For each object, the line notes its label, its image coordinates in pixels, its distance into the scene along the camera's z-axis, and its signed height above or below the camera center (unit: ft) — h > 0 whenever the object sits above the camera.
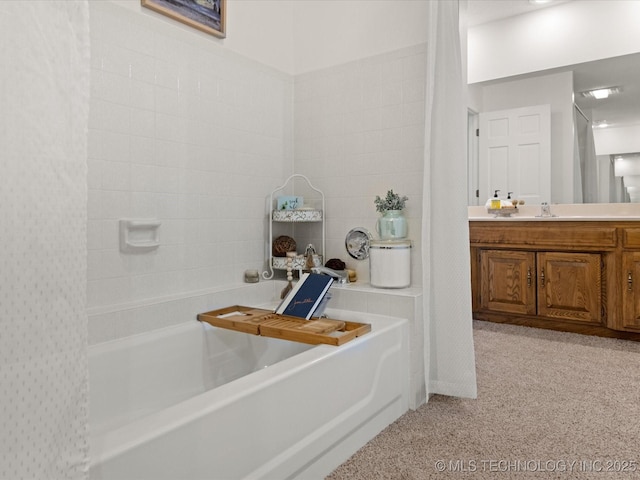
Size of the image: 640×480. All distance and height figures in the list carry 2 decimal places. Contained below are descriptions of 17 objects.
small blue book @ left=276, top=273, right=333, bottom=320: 6.94 -0.79
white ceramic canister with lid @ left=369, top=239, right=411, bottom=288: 7.37 -0.29
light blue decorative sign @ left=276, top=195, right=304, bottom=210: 8.51 +0.80
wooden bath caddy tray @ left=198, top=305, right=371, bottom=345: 5.86 -1.12
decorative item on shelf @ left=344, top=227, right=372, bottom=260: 8.35 +0.06
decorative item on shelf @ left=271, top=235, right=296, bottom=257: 8.53 -0.01
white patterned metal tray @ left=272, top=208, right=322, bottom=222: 8.22 +0.55
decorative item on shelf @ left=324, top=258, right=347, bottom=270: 8.31 -0.34
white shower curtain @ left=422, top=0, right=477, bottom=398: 6.96 +0.38
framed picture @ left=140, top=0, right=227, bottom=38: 6.75 +3.62
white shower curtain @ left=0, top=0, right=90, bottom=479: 2.57 +0.05
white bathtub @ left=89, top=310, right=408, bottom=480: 3.56 -1.63
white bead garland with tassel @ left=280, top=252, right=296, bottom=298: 8.09 -0.54
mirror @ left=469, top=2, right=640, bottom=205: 12.02 +3.24
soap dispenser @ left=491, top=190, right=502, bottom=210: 13.29 +1.18
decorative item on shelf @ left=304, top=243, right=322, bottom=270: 8.25 -0.24
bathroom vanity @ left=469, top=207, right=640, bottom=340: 10.30 -0.68
